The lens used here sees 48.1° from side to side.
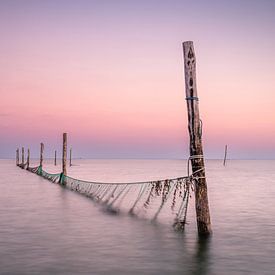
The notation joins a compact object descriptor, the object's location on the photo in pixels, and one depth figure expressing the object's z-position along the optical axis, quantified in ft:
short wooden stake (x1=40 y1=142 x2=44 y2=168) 155.32
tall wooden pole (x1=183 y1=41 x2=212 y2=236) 30.62
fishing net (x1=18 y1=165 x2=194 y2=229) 50.64
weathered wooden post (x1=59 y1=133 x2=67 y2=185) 92.43
